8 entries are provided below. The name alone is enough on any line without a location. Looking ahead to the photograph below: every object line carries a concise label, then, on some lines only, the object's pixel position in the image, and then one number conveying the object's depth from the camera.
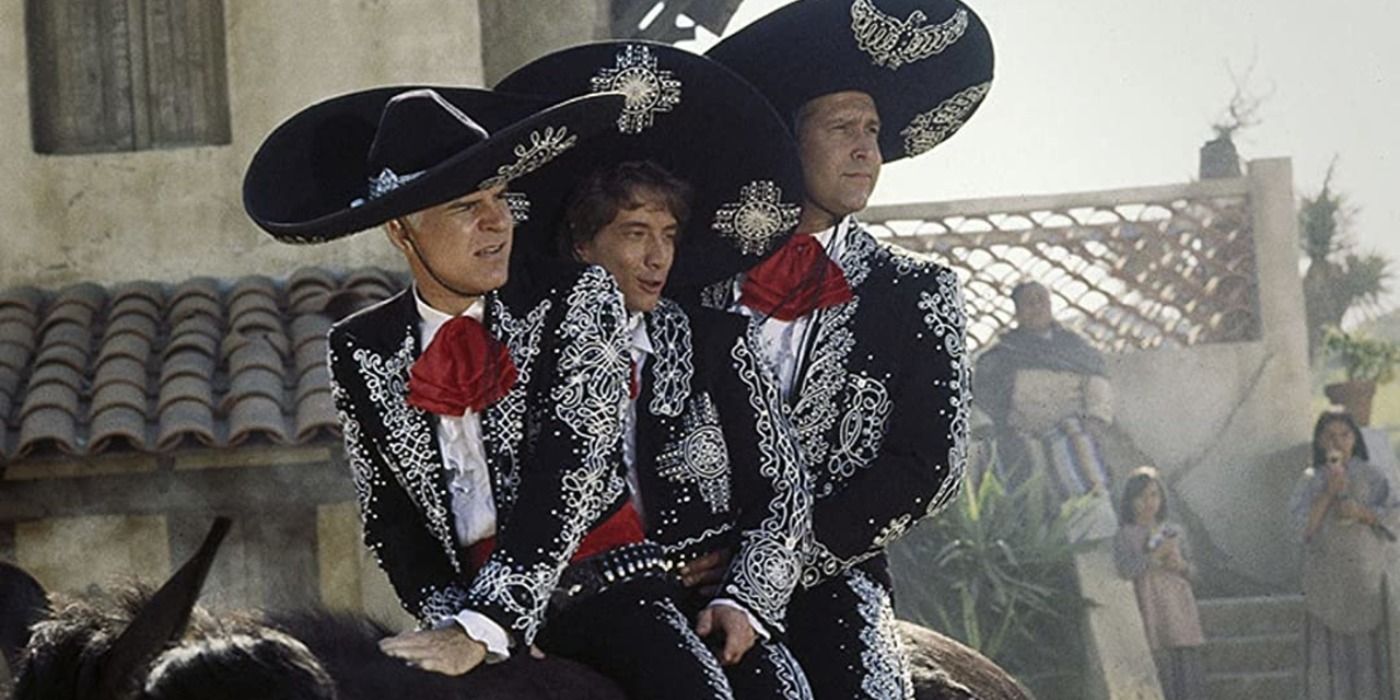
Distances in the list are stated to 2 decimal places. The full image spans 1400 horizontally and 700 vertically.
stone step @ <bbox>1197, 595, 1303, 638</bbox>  15.73
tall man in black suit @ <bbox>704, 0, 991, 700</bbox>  5.48
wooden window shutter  13.34
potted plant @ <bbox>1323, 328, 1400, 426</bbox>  17.22
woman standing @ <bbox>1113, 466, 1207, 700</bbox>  14.89
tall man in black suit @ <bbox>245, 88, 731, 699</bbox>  4.77
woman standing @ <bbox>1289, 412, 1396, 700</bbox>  15.10
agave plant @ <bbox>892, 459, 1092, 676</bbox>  14.75
